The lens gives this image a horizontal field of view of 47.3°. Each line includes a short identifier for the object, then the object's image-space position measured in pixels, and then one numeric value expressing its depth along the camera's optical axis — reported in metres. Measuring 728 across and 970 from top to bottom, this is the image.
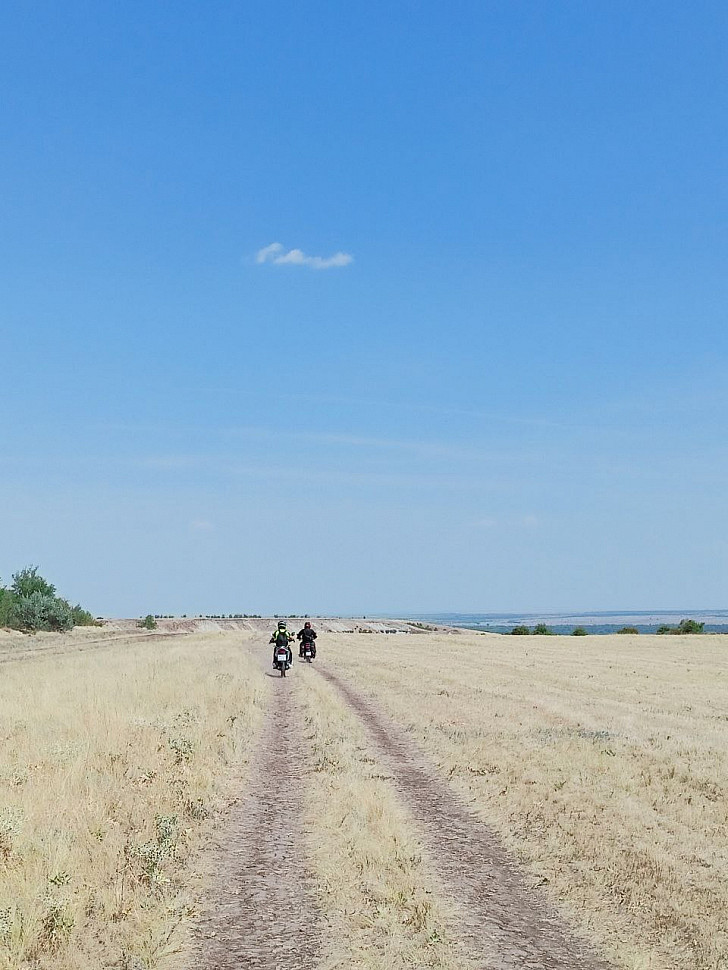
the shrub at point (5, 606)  79.25
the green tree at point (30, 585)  91.38
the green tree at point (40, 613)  82.62
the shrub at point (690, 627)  108.19
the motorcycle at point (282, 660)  35.44
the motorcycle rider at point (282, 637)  36.50
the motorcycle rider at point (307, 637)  44.72
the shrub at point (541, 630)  120.56
